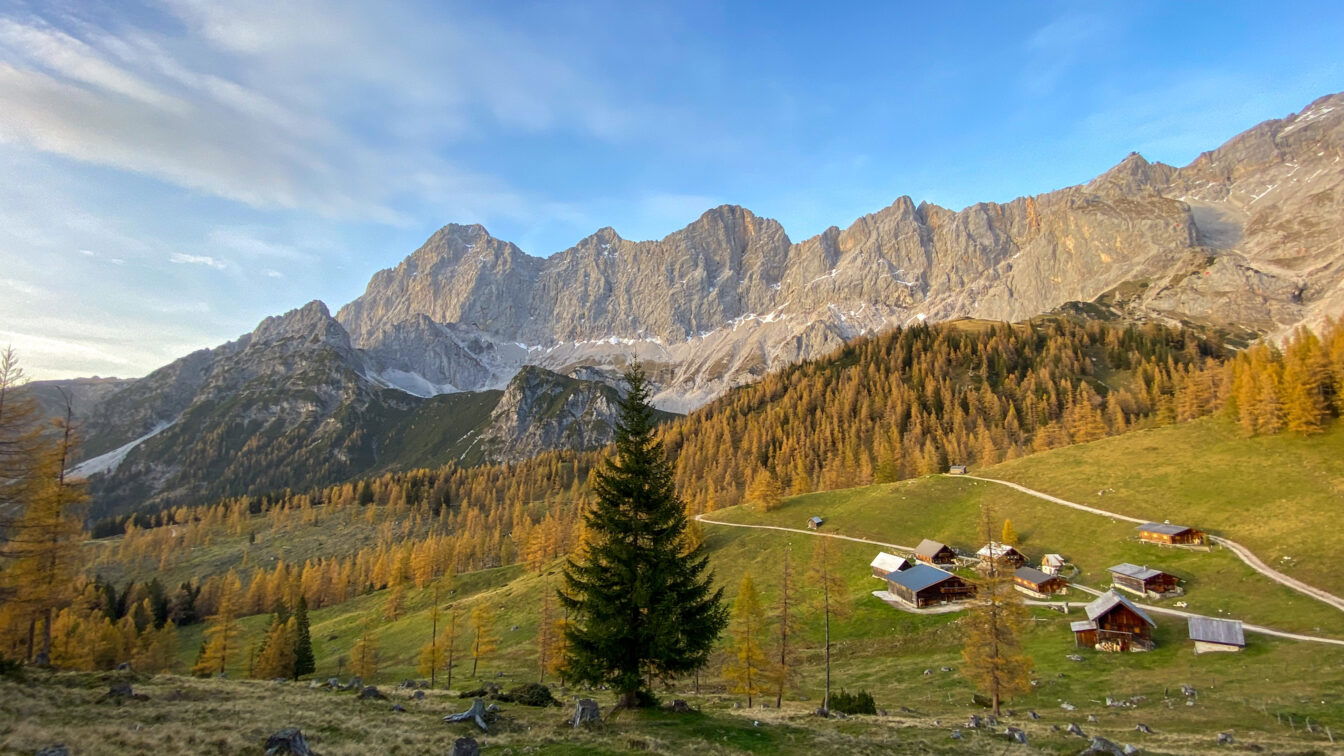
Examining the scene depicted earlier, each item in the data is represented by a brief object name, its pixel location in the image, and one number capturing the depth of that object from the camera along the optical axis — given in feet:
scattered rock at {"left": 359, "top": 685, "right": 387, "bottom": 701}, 102.58
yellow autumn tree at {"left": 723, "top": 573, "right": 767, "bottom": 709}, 145.38
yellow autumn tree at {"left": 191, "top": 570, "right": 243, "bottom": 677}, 237.25
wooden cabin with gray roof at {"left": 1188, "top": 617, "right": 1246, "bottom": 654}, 153.69
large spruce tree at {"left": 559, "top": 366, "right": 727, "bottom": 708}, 86.63
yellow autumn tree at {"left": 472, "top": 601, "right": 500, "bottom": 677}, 222.69
